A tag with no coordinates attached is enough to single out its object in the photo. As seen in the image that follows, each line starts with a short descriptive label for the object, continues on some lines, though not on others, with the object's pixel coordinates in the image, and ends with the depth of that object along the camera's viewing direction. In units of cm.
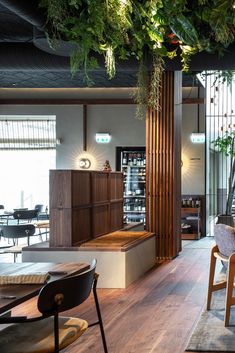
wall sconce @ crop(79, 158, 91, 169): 1295
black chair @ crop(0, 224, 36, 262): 741
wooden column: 814
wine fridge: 1268
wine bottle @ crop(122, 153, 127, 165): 1280
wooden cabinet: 605
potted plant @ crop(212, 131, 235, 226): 925
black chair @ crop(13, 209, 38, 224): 1020
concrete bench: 611
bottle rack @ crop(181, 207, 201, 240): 1188
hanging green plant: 288
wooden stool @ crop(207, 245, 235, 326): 430
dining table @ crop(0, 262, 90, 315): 228
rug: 384
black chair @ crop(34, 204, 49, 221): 1169
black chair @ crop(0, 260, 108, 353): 229
